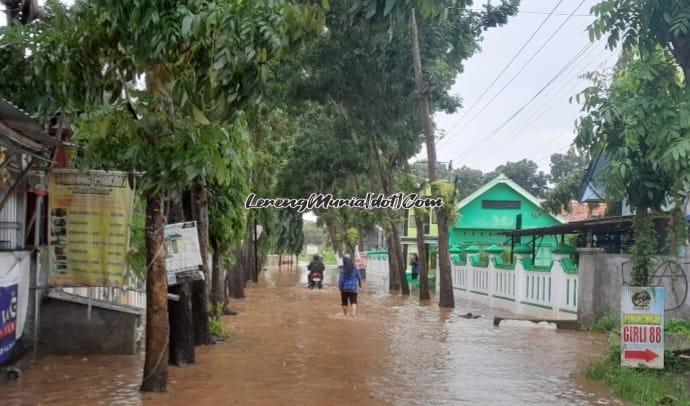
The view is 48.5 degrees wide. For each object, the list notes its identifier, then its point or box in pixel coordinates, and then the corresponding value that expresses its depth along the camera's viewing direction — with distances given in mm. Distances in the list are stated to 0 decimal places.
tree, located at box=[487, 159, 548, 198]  74938
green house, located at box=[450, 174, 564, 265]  43312
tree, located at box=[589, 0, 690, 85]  9688
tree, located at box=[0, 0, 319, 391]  7039
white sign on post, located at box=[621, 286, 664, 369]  10516
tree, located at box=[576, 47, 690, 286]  9789
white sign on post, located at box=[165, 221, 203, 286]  10086
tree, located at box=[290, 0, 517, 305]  21922
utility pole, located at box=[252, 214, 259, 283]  39291
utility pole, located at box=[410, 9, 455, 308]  22047
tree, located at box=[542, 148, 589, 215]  30359
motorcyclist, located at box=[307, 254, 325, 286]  36719
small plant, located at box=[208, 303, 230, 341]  13961
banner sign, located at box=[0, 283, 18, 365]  8906
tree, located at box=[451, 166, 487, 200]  80312
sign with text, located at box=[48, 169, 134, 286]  9031
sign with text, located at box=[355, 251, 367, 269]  40619
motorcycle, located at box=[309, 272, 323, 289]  36531
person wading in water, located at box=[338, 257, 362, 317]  20922
